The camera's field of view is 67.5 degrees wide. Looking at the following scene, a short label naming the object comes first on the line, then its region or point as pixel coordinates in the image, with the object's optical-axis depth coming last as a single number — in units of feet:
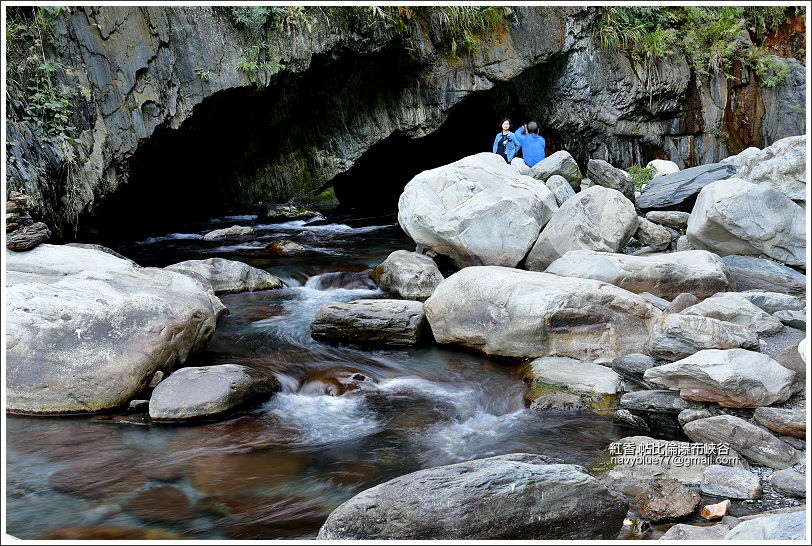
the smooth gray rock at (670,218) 30.66
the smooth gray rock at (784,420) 14.25
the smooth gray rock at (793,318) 19.22
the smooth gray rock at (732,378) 15.34
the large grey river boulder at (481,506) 9.73
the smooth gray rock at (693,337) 17.67
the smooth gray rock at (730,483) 12.50
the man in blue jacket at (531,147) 36.09
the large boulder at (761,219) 24.29
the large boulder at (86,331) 16.49
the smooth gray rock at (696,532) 10.21
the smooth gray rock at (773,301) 20.70
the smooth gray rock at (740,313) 18.94
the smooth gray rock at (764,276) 22.95
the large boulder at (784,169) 26.43
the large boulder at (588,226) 26.21
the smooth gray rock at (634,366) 17.84
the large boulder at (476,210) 27.37
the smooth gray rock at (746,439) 13.66
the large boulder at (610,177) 34.91
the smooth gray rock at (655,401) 16.29
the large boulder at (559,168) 33.08
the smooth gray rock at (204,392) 16.42
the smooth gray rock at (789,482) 12.41
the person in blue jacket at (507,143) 36.72
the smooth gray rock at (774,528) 7.55
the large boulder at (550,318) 19.54
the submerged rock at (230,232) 40.73
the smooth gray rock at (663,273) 22.25
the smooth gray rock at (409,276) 26.91
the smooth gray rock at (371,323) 22.02
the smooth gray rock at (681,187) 31.94
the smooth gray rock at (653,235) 28.89
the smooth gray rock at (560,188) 30.96
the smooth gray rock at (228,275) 27.55
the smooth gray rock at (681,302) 20.40
